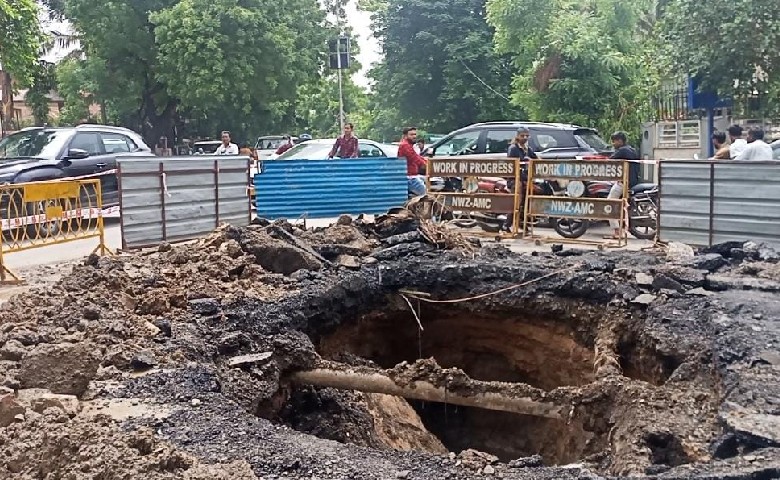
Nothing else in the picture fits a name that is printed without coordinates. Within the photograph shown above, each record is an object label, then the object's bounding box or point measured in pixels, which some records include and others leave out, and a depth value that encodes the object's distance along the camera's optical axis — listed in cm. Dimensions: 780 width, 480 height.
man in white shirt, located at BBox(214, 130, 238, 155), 1612
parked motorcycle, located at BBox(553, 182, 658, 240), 1270
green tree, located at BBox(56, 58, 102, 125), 3094
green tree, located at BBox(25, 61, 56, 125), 3466
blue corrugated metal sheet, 1441
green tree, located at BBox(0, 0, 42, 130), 1772
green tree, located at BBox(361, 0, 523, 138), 3119
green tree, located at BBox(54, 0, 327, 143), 2856
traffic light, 2473
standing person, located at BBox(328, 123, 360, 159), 1666
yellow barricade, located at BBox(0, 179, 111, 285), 1045
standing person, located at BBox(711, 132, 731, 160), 1252
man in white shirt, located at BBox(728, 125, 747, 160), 1248
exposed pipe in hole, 600
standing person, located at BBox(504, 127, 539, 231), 1374
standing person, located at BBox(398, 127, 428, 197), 1515
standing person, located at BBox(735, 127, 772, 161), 1160
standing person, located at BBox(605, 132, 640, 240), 1272
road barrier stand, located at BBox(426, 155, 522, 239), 1308
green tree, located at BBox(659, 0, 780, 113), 1686
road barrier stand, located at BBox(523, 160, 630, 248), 1204
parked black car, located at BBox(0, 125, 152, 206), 1385
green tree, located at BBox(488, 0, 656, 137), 2234
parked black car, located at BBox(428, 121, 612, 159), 1536
